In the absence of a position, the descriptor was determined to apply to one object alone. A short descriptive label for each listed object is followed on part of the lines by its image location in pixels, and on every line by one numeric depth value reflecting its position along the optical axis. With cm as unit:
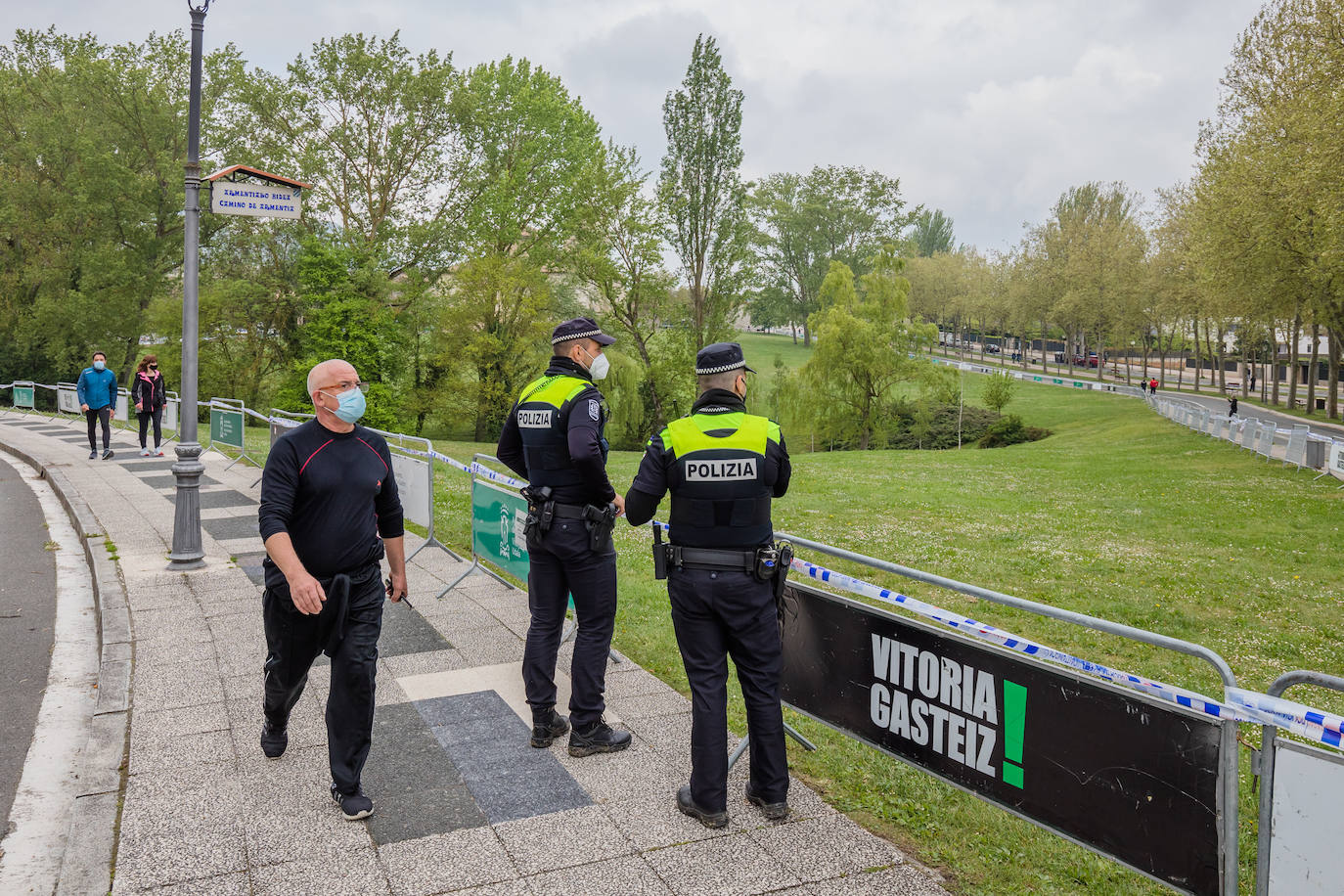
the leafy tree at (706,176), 4166
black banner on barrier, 302
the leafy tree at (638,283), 4250
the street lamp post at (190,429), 873
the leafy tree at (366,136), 3591
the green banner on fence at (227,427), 1645
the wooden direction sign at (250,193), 891
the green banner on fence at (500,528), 725
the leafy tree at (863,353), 4488
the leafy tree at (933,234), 12575
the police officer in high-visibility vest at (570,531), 483
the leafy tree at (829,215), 9181
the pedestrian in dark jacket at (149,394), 1644
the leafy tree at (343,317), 3441
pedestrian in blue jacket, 1706
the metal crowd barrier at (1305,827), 258
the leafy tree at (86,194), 3809
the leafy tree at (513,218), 3875
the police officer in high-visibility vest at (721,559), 396
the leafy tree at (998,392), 5075
